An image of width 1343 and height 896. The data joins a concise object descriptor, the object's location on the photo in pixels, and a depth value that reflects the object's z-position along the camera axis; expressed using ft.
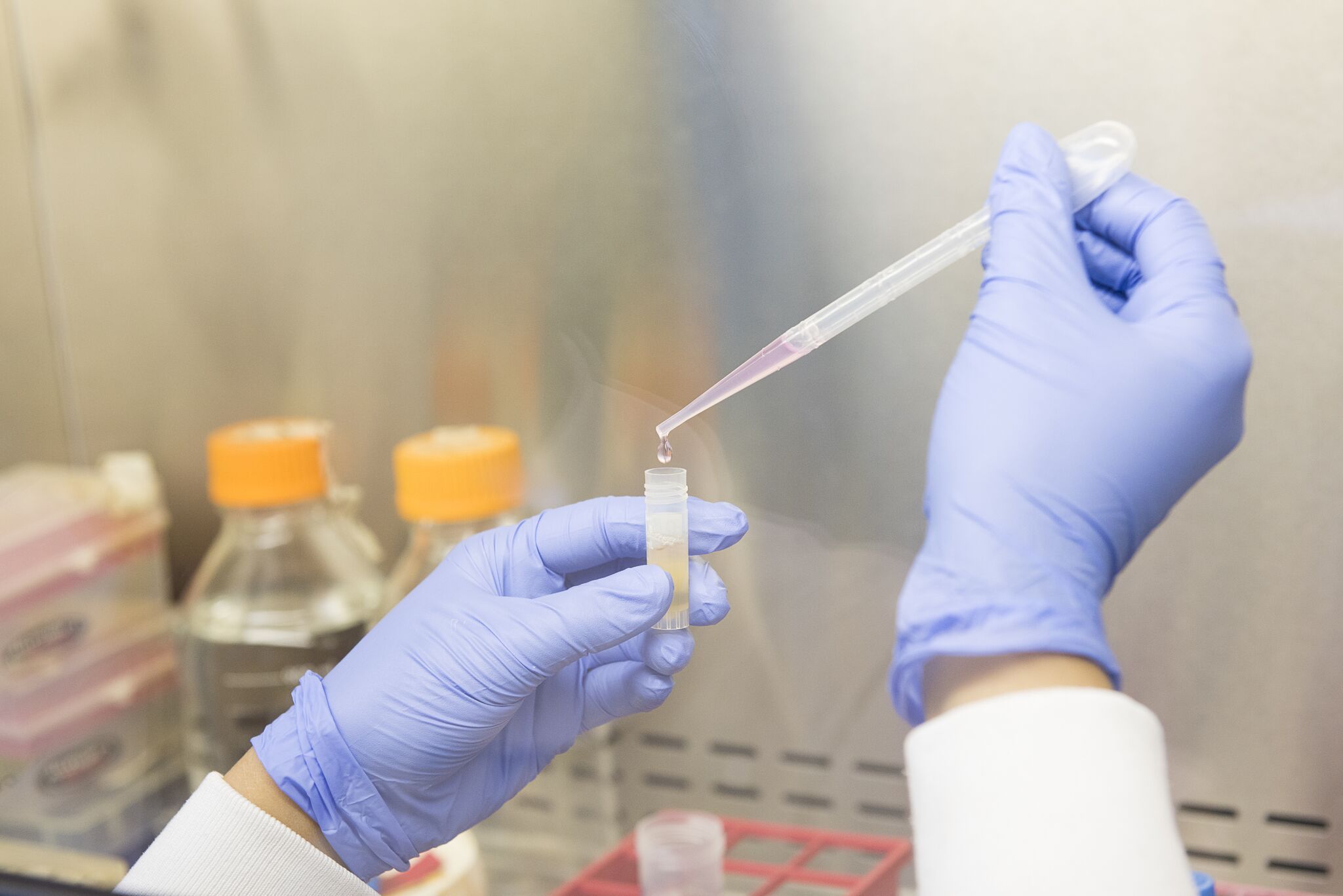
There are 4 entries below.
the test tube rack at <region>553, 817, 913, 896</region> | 3.67
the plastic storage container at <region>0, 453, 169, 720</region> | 4.47
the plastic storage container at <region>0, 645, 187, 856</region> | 4.49
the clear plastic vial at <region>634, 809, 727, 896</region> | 3.67
